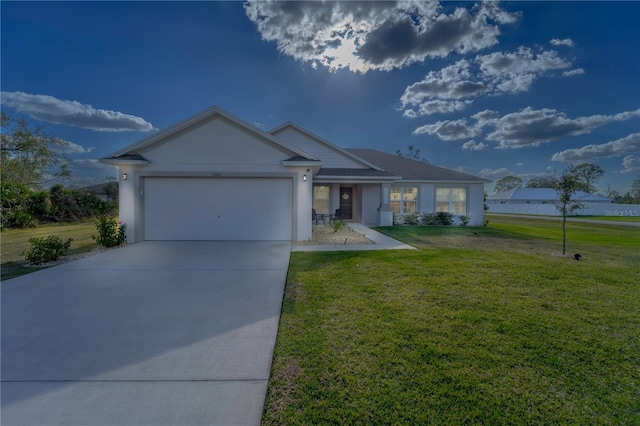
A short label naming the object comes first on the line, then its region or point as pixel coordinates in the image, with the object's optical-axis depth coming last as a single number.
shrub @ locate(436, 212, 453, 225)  15.91
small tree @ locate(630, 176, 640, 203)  47.19
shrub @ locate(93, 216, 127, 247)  8.96
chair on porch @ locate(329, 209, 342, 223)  15.15
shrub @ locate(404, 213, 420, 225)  15.86
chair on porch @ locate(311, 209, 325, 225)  14.56
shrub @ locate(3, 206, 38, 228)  14.72
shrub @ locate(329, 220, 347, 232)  11.60
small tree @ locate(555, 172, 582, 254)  8.05
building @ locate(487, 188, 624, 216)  36.06
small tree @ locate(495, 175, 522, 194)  65.44
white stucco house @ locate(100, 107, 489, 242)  9.66
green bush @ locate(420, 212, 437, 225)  15.89
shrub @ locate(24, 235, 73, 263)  6.96
